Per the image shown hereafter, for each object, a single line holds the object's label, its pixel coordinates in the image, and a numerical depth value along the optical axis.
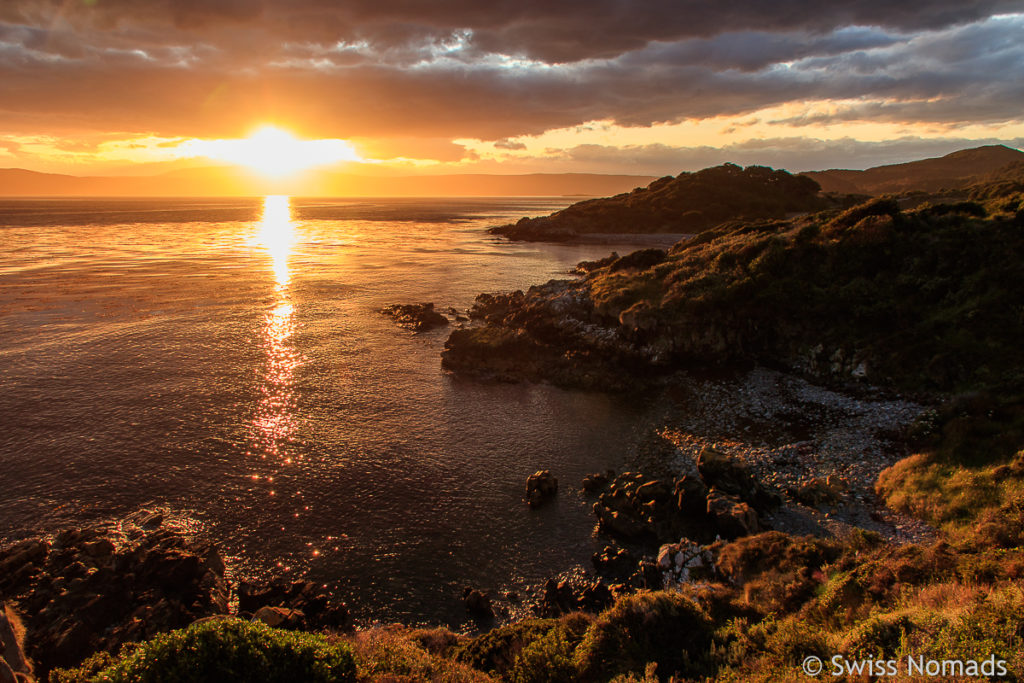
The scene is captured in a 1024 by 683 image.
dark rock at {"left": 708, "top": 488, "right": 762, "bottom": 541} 22.70
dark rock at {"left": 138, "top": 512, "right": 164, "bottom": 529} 25.34
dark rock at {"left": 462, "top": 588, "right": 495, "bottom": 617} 20.34
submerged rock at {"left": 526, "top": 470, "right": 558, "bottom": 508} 27.08
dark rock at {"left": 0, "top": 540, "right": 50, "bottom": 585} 21.66
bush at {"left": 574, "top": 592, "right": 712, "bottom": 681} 14.89
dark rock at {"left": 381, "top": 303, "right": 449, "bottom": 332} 62.75
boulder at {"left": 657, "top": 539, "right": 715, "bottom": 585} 20.92
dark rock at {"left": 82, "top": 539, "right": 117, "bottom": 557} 22.69
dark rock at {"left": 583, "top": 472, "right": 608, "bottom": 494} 28.28
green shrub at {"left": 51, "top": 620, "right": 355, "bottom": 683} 13.25
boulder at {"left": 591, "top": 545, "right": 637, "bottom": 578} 22.39
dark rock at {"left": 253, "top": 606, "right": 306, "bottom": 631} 18.72
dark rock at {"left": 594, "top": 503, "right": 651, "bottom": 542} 24.41
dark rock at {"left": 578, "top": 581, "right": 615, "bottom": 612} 20.16
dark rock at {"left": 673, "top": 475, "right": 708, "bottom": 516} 24.98
